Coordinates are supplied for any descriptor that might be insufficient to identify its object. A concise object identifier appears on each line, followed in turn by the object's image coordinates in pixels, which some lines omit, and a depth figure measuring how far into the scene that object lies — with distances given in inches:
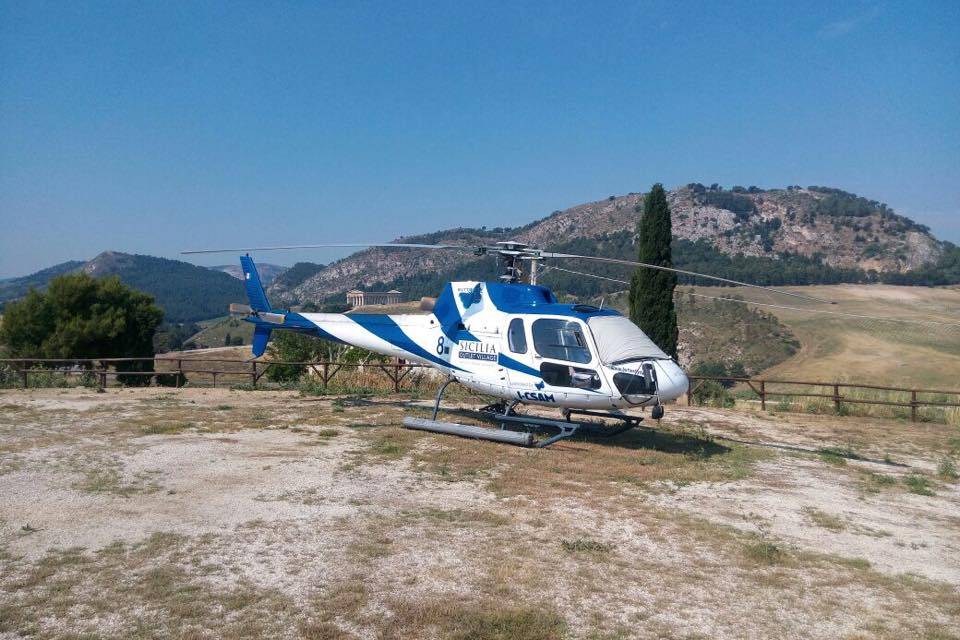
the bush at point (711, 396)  741.9
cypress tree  1010.1
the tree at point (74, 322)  1411.2
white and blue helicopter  413.4
